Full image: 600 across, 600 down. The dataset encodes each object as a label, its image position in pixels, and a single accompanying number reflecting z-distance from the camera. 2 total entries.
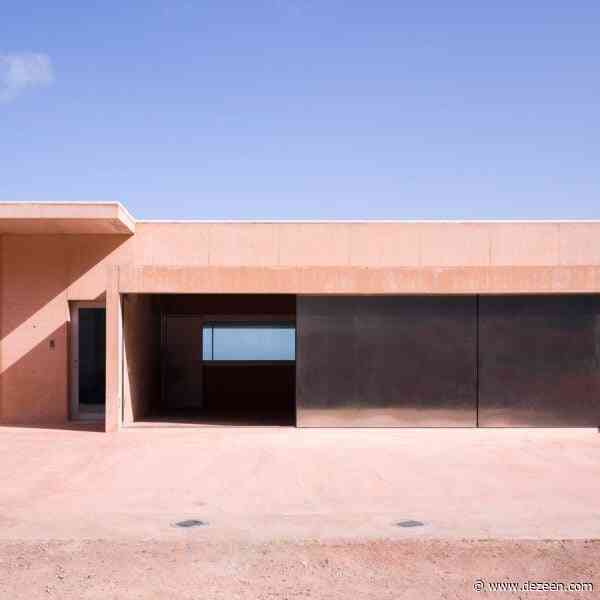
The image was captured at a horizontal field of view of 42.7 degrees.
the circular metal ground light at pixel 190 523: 7.56
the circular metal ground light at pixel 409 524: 7.57
